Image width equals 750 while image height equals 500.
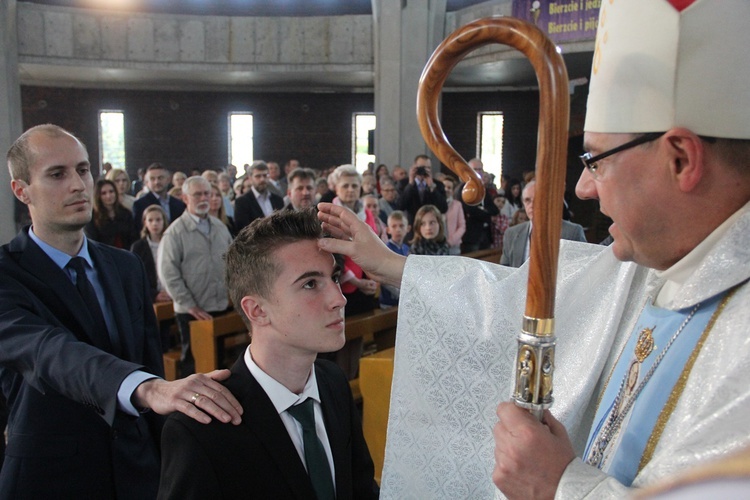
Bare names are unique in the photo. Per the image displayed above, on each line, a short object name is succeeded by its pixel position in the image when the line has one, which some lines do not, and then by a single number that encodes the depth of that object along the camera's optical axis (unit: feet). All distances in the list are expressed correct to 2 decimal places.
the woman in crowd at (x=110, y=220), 19.81
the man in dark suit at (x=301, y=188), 18.60
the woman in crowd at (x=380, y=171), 36.83
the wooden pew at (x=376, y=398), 12.58
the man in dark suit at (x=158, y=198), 22.75
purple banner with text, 36.73
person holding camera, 26.99
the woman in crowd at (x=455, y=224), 24.08
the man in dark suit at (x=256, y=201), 22.02
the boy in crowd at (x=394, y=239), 18.36
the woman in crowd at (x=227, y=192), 29.47
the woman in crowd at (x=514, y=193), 42.52
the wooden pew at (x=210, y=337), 15.43
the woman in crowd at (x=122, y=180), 26.08
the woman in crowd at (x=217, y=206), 21.90
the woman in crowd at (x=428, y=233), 18.85
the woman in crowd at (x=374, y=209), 20.14
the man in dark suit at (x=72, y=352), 5.77
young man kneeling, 4.95
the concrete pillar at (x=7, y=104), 34.45
